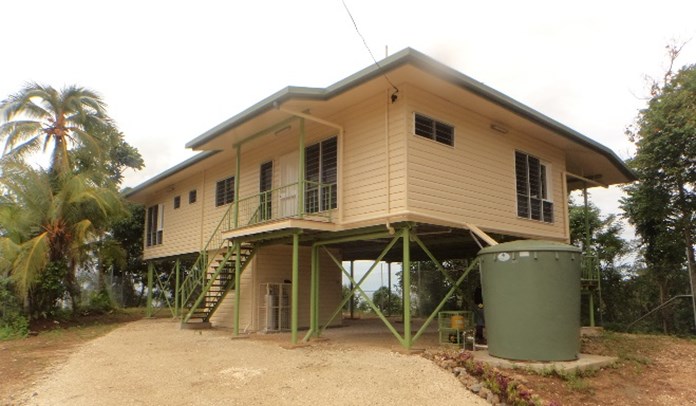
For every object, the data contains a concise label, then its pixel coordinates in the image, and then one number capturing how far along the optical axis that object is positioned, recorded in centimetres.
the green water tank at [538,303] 851
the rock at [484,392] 713
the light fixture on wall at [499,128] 1300
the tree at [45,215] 1579
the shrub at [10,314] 1505
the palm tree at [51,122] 1766
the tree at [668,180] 1641
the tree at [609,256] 1873
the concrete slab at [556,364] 809
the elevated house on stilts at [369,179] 1086
